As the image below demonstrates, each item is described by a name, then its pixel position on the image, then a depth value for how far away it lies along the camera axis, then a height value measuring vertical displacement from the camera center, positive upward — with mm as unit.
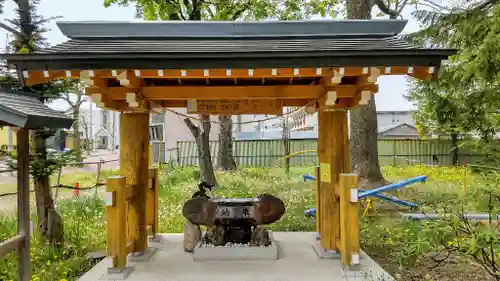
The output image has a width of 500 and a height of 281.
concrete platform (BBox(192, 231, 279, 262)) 5492 -1528
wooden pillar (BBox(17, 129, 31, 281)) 4047 -531
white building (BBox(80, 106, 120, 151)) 41109 +2055
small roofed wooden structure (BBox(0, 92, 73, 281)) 3760 -118
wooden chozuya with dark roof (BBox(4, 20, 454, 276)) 4238 +842
